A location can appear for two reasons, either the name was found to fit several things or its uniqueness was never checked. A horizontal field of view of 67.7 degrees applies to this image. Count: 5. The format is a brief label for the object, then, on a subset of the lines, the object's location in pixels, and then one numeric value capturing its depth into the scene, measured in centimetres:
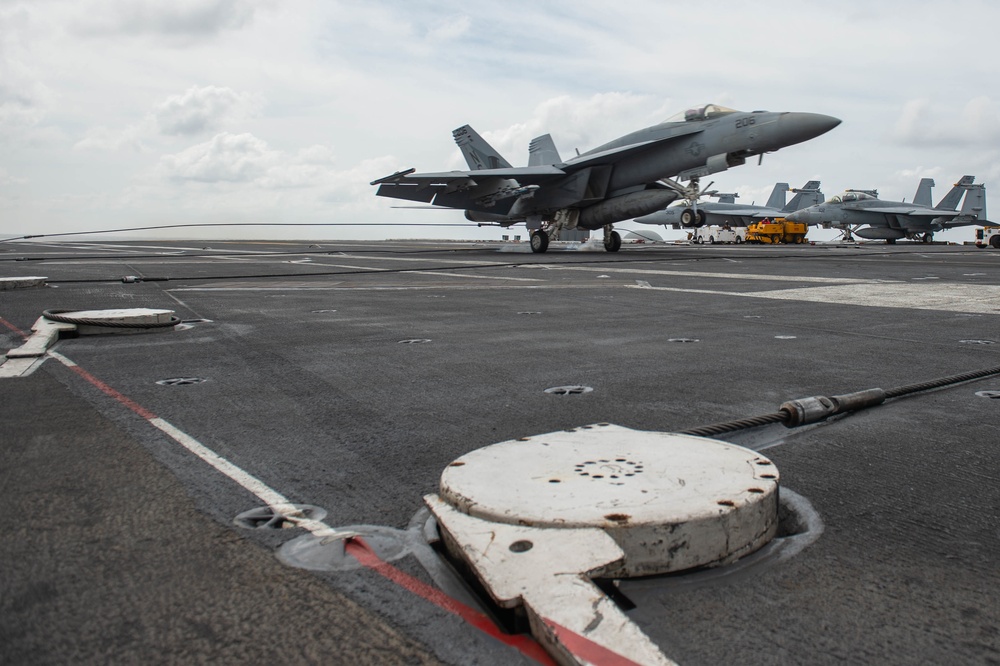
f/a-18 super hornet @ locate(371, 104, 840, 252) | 1758
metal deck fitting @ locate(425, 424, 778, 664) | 126
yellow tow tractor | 4875
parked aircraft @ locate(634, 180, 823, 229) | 5088
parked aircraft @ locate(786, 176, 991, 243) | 4384
